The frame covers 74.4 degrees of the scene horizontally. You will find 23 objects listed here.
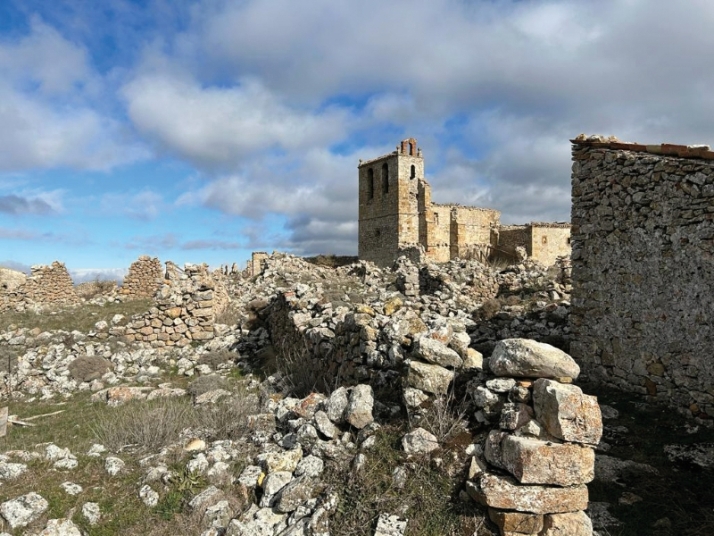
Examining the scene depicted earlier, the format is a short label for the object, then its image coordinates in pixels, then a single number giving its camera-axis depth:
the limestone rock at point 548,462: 3.46
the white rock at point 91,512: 3.97
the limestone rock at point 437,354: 4.88
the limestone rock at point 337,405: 4.92
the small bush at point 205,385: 8.47
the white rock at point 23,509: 3.88
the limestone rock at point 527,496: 3.44
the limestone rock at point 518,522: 3.40
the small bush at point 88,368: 10.09
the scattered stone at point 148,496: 4.21
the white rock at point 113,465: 4.66
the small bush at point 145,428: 5.39
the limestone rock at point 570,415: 3.52
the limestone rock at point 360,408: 4.71
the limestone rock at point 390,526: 3.48
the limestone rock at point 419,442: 4.07
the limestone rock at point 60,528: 3.75
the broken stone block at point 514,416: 3.73
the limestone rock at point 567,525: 3.42
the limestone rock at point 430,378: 4.68
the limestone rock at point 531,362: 3.89
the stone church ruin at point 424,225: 35.25
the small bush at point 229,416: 5.53
